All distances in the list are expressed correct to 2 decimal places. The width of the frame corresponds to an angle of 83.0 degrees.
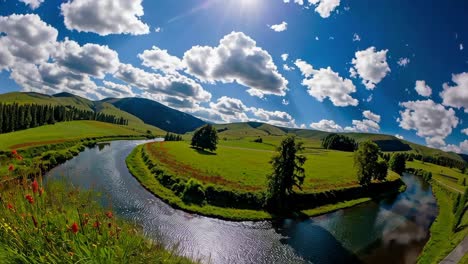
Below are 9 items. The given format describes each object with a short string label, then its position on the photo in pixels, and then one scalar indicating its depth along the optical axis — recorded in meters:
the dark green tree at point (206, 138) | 92.42
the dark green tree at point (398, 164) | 106.81
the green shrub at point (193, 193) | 36.94
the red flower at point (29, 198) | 4.60
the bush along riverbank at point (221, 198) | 35.59
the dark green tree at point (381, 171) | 66.12
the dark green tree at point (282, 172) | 38.75
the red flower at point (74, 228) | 4.34
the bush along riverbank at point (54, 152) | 48.25
